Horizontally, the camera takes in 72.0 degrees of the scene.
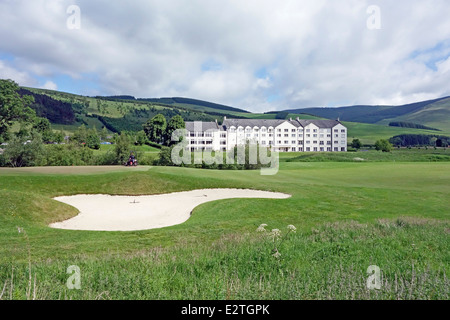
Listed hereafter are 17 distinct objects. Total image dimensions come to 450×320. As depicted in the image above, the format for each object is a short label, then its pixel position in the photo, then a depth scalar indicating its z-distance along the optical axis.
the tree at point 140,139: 111.88
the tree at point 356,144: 133.38
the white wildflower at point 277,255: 8.10
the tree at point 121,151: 67.00
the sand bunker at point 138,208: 18.42
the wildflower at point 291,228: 11.85
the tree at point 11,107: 67.03
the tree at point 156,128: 125.56
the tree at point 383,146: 119.09
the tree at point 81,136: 102.44
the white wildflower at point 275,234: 10.63
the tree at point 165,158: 66.12
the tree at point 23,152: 55.78
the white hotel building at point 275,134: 124.19
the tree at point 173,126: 116.56
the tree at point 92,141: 104.66
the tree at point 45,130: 107.47
